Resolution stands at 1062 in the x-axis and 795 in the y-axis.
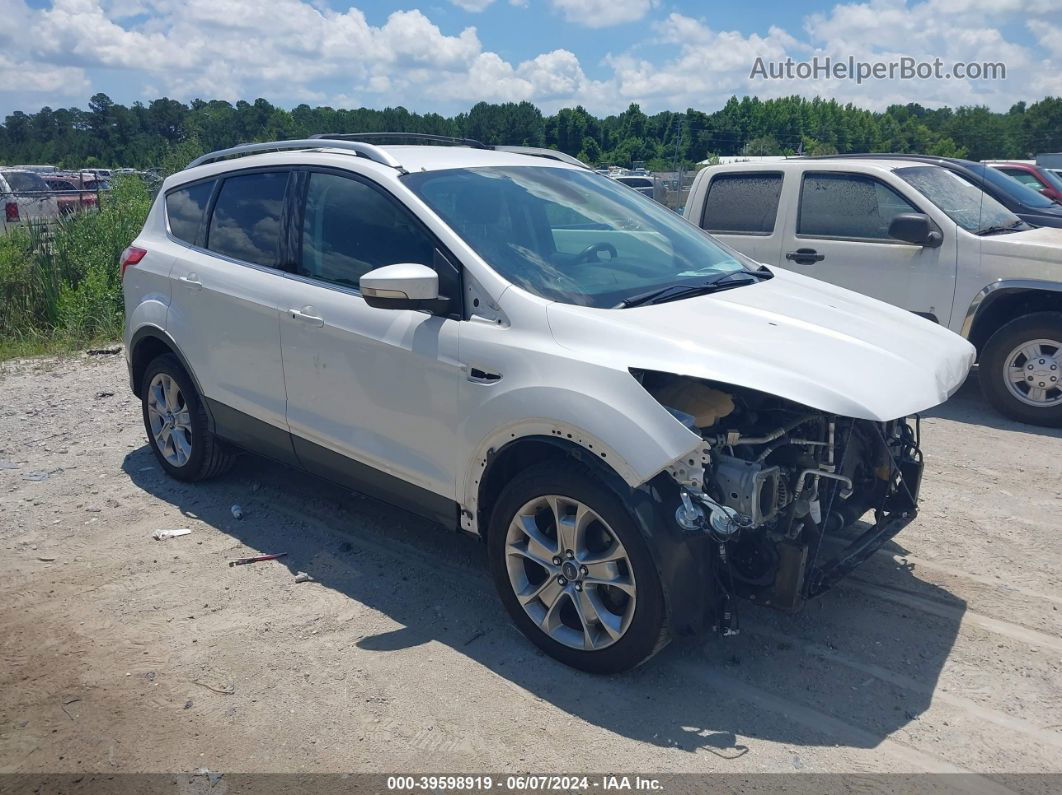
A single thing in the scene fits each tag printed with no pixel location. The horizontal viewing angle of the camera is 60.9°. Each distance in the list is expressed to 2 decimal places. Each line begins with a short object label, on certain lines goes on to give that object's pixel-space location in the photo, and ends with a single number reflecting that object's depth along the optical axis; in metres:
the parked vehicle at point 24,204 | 12.13
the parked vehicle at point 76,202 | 12.17
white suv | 3.33
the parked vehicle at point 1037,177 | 13.00
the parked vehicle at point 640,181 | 28.42
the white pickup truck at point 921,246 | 6.91
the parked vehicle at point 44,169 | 28.54
